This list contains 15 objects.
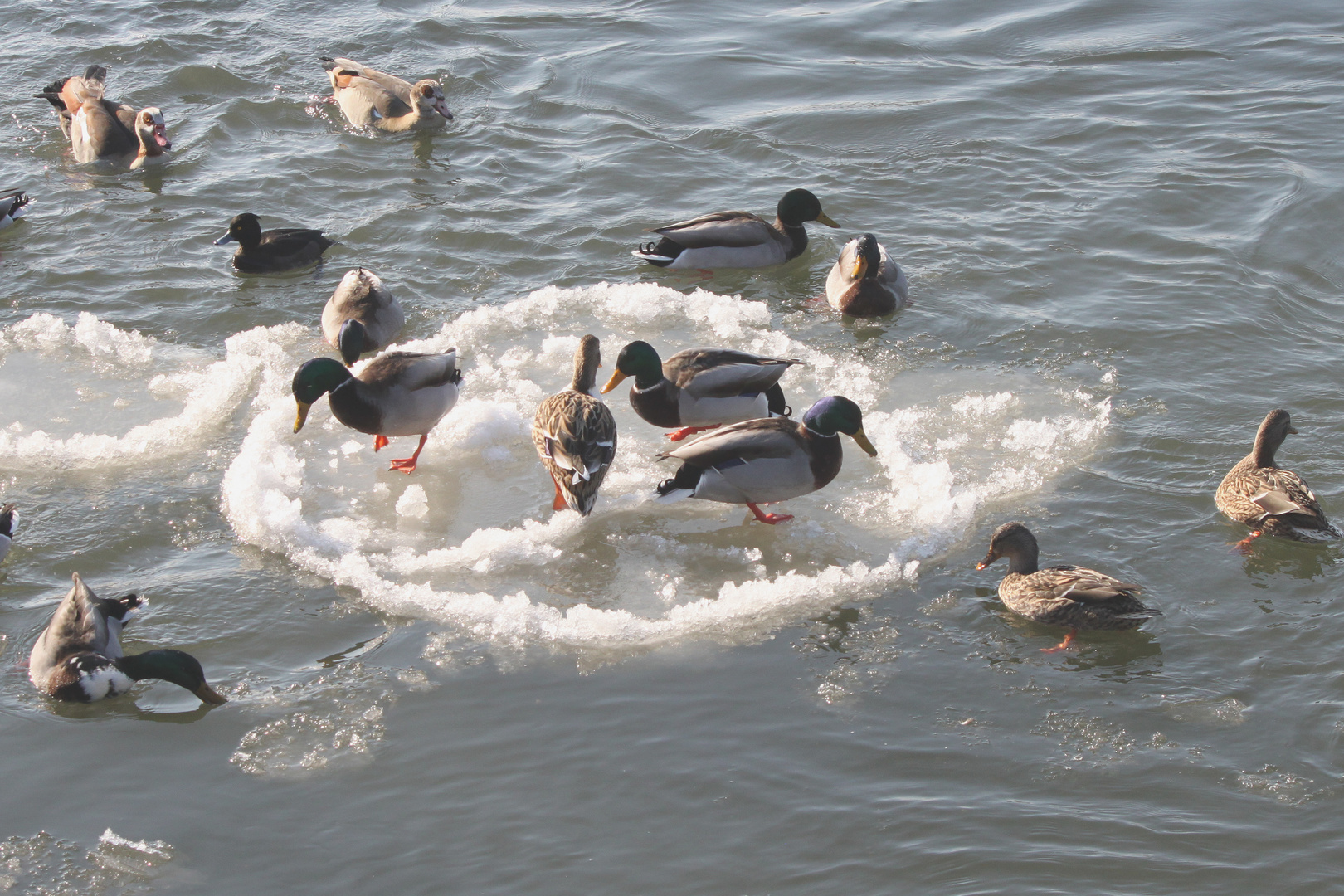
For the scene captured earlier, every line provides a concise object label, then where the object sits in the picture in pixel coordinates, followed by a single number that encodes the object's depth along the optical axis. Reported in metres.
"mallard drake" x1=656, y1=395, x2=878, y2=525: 12.51
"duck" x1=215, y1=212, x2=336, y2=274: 18.42
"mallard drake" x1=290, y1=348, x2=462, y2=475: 13.45
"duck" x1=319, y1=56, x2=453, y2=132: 23.12
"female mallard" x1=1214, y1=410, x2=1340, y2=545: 11.82
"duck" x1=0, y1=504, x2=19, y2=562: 11.87
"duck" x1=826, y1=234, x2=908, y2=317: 16.91
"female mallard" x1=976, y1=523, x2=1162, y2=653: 10.69
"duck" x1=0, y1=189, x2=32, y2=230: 19.62
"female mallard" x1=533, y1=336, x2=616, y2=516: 12.30
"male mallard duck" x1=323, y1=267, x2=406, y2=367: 16.19
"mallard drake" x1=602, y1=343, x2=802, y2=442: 14.13
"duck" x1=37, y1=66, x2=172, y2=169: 21.92
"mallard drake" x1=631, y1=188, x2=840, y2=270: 18.61
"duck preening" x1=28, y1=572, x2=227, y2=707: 9.96
